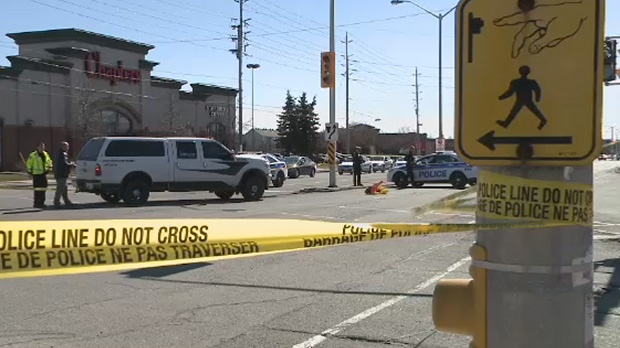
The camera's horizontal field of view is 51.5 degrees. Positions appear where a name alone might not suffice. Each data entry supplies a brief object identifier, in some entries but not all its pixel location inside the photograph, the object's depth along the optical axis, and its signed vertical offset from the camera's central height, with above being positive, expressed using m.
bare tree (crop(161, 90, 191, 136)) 57.72 +3.07
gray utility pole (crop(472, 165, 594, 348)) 1.93 -0.39
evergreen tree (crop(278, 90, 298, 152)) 85.62 +3.38
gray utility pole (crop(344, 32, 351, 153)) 71.19 +8.52
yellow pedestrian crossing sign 1.95 +0.22
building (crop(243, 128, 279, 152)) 108.72 +2.38
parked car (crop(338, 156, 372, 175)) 52.85 -1.18
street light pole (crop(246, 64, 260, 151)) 65.67 +8.94
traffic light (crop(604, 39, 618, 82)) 5.24 +0.96
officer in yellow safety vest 17.36 -0.45
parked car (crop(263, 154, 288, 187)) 31.14 -1.07
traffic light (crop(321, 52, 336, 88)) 30.20 +3.92
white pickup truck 18.86 -0.48
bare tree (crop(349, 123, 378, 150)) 114.44 +3.23
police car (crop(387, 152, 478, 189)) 28.58 -0.92
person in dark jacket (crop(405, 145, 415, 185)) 29.56 -0.49
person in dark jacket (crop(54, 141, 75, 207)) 17.58 -0.47
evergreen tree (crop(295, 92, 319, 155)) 85.75 +3.45
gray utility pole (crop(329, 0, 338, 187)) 30.67 +5.22
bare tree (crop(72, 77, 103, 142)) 49.50 +3.16
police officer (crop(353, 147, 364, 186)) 30.53 -0.69
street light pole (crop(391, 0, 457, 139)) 39.97 +6.18
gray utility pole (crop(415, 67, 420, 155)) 89.40 +7.27
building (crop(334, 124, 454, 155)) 107.81 +2.34
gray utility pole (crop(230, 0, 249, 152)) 47.73 +8.02
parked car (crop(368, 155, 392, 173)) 58.91 -1.16
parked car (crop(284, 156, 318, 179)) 44.38 -0.97
